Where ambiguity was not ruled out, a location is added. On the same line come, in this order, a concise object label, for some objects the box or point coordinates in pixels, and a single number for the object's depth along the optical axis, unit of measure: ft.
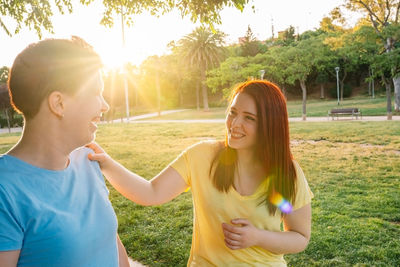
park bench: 74.64
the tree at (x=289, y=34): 191.15
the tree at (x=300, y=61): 79.36
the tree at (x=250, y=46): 175.83
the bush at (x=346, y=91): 174.40
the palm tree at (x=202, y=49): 160.25
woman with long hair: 6.47
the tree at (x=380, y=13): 68.23
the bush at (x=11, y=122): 122.93
